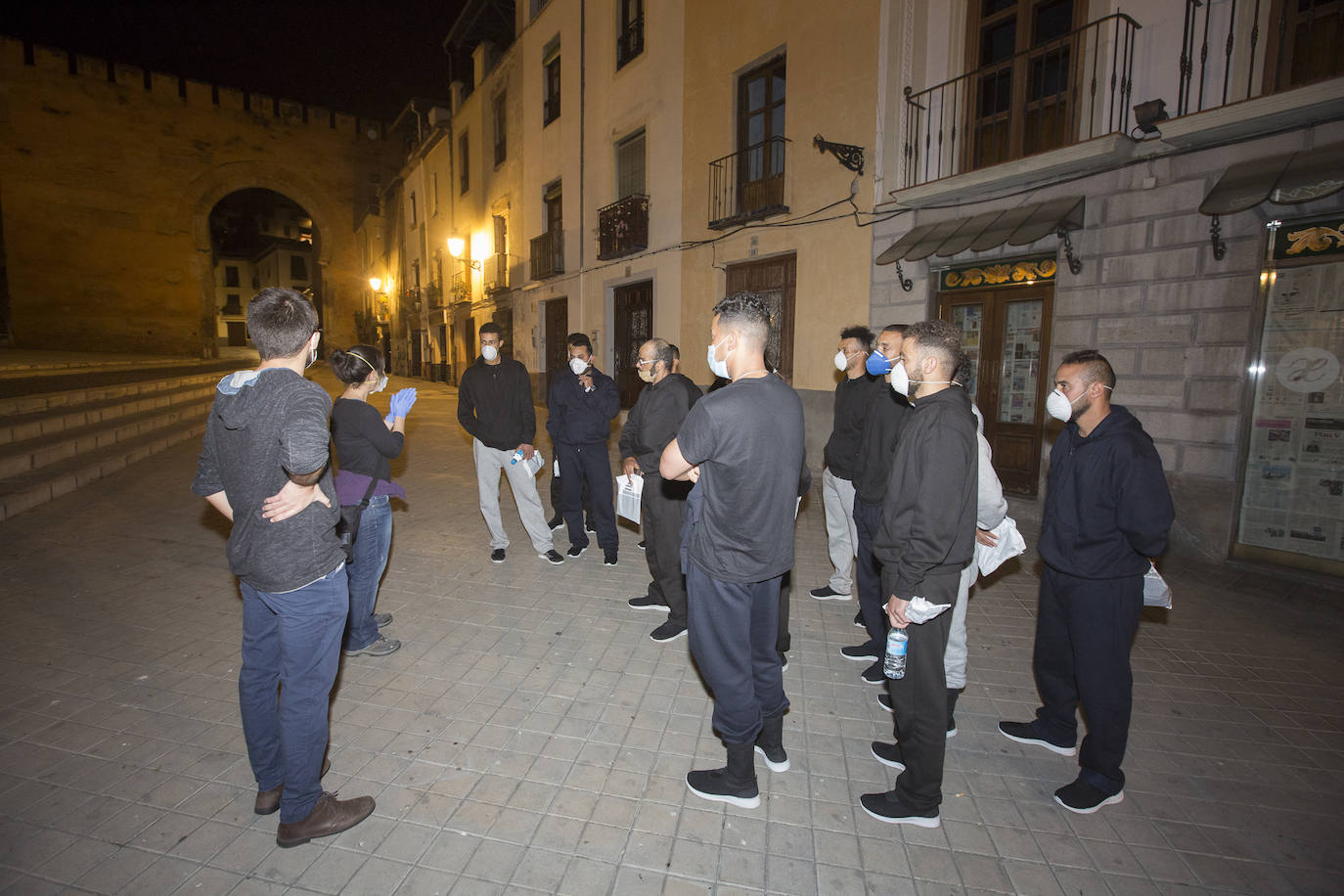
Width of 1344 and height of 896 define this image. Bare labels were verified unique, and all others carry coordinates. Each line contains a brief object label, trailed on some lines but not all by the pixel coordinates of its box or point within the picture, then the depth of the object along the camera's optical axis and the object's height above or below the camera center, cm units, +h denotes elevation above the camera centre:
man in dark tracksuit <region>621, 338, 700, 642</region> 432 -63
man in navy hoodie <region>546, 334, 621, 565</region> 579 -50
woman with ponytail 368 -57
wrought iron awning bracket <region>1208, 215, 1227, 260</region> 577 +138
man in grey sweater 213 -63
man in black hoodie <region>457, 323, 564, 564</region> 558 -46
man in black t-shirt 246 -59
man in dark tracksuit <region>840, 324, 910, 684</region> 388 -65
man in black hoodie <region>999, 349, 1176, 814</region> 264 -71
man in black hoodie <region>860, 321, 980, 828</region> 240 -62
